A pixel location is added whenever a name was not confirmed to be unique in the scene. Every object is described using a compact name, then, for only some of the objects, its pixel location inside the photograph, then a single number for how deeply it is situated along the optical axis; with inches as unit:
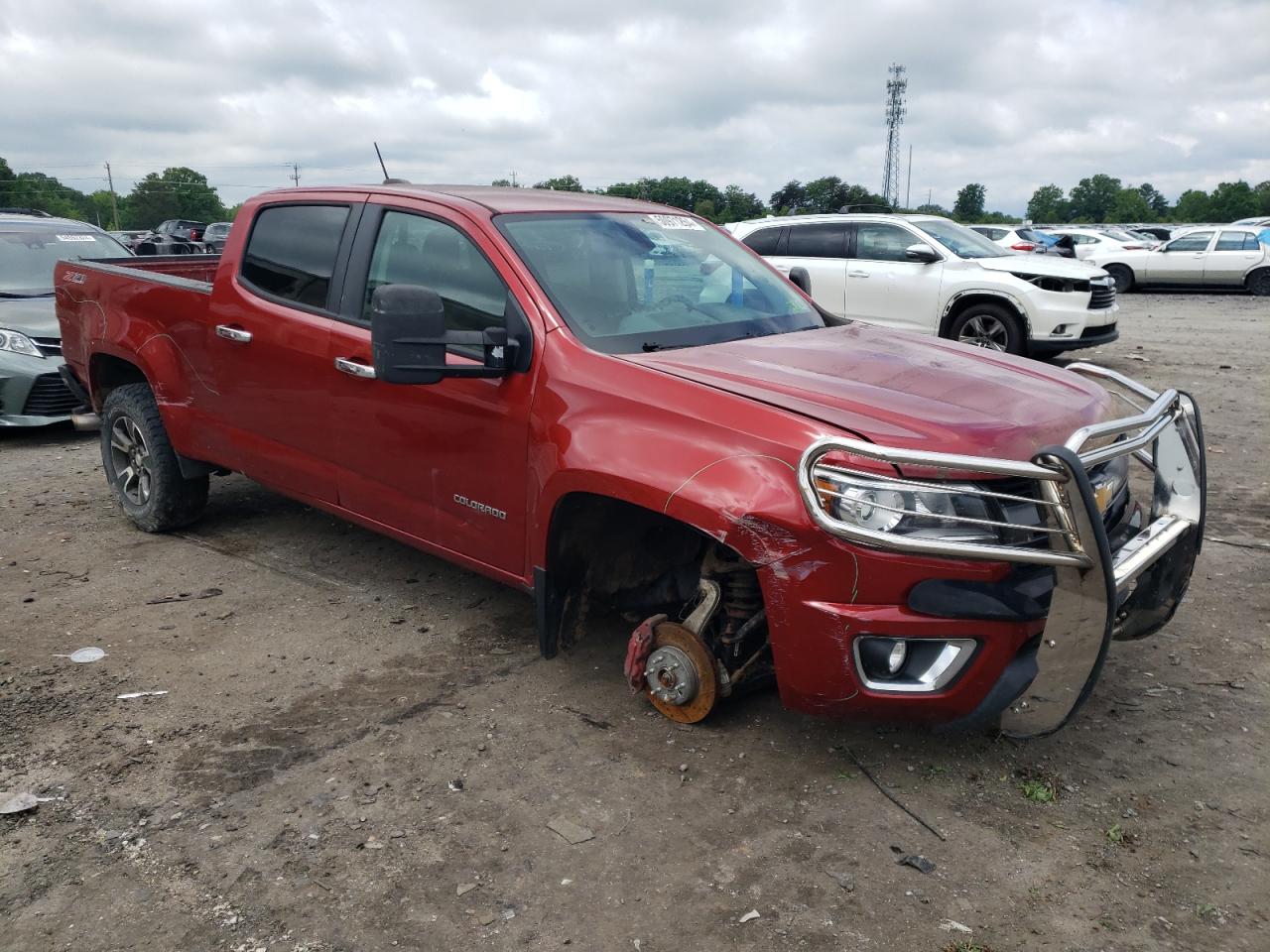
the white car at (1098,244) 960.9
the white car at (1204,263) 903.1
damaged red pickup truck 114.5
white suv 421.7
